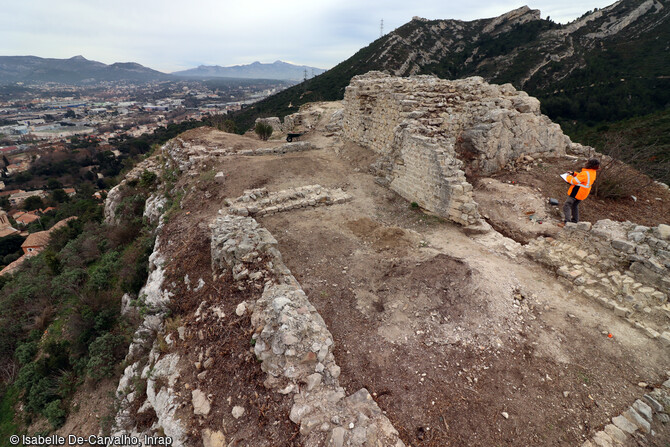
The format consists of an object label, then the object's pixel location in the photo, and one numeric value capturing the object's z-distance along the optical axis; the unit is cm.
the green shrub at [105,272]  1001
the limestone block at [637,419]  373
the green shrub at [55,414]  662
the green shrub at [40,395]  716
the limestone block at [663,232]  578
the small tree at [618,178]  942
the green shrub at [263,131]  2159
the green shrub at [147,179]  1466
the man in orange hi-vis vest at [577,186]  753
